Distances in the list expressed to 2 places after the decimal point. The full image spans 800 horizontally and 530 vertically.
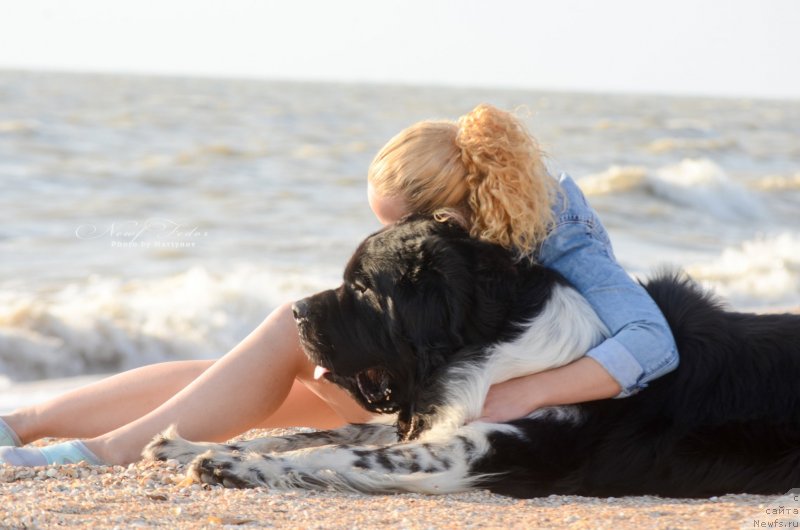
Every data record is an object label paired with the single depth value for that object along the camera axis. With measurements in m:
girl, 5.98
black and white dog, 5.86
